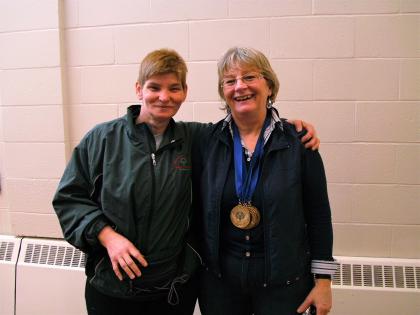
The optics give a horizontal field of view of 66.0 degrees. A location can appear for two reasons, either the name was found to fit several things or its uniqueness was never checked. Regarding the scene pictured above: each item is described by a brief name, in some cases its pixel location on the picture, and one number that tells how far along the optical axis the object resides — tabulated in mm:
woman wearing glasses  1090
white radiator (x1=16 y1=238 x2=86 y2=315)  2080
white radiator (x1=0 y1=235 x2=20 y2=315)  2152
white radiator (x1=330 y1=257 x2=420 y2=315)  1837
